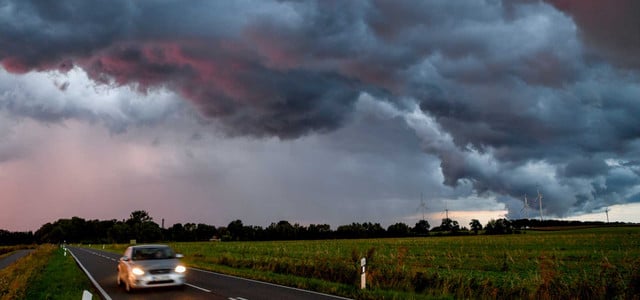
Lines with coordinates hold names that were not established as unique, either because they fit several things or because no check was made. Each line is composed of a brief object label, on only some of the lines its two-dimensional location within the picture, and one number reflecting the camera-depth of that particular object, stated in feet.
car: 49.98
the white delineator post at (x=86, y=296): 23.93
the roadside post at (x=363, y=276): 51.34
